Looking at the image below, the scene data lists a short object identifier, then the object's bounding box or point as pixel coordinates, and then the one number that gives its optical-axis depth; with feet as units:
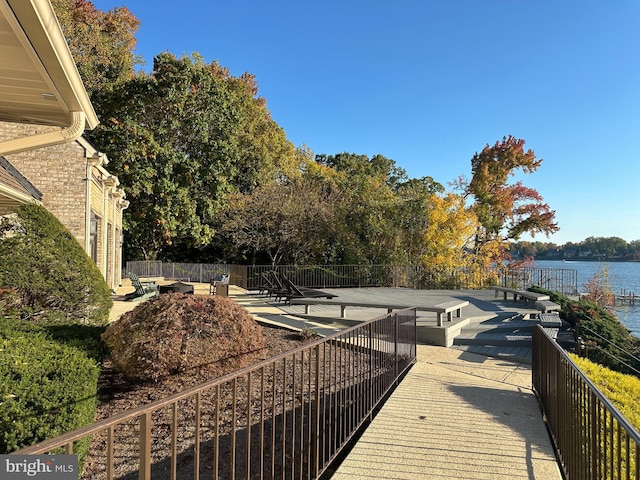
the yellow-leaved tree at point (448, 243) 59.62
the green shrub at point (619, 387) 15.30
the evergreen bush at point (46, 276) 18.76
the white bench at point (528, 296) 37.68
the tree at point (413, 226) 62.85
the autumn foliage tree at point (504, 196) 73.92
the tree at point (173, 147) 67.21
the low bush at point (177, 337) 15.58
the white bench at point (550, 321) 30.07
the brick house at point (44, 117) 9.32
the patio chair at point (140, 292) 45.92
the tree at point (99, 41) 71.77
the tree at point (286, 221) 71.05
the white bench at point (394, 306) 29.25
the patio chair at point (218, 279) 56.62
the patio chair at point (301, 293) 41.58
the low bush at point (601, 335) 26.40
